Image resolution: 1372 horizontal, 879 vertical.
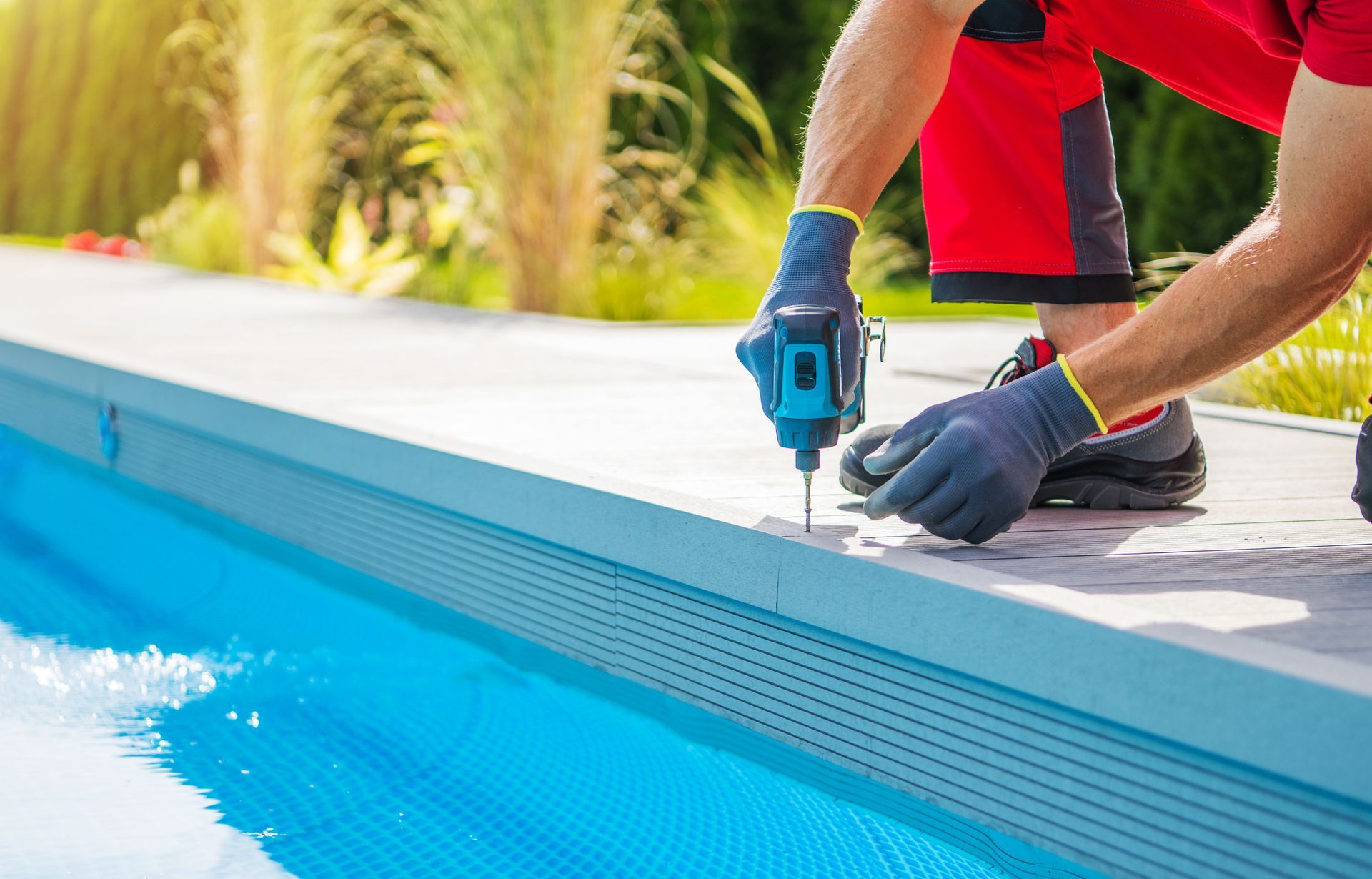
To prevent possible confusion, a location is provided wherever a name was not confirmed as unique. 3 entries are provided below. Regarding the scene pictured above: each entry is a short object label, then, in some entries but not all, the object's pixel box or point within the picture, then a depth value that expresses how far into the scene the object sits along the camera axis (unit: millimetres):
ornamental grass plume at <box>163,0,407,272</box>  6949
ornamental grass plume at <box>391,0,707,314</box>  5184
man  1301
